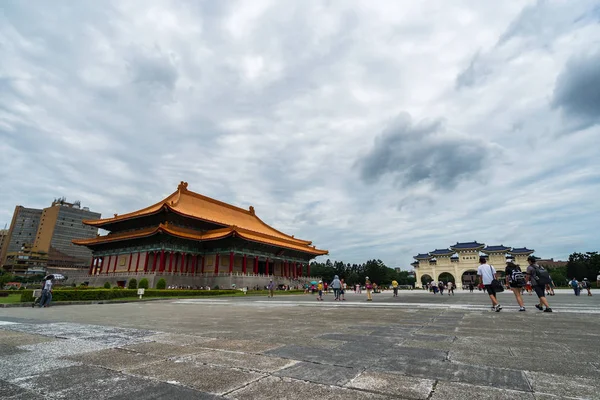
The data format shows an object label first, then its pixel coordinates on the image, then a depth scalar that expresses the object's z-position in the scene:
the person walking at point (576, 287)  19.60
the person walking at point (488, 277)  8.69
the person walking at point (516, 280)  8.51
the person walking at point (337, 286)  18.30
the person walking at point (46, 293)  15.11
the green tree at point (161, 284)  29.52
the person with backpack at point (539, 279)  8.40
